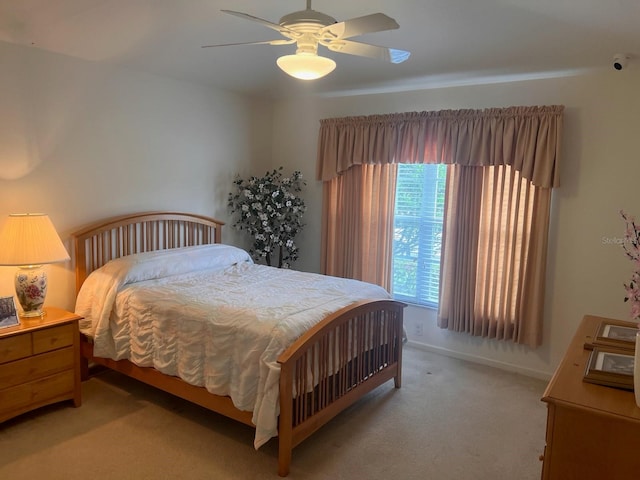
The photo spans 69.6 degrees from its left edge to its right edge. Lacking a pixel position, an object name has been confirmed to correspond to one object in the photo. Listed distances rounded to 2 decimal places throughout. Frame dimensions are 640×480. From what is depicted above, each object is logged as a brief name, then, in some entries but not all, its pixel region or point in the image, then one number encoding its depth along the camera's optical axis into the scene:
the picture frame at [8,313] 2.83
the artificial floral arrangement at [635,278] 1.45
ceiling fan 2.10
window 4.36
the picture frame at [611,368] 1.64
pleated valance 3.63
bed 2.54
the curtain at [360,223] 4.54
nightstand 2.77
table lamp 2.87
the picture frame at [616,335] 2.05
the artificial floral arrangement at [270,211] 4.83
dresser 1.47
